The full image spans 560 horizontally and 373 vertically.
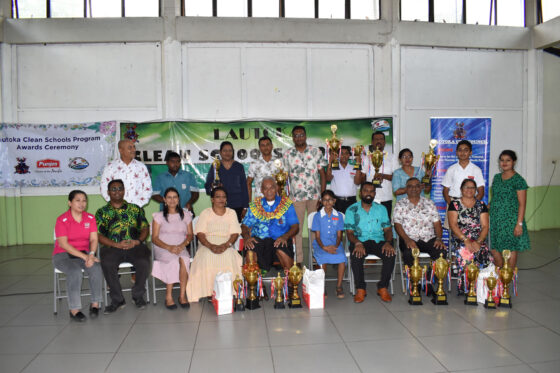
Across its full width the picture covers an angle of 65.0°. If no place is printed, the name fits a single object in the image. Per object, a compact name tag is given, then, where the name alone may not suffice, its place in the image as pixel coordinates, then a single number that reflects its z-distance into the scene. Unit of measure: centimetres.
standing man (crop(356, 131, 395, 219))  499
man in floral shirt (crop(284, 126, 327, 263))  481
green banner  644
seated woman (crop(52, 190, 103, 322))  356
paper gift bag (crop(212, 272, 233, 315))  357
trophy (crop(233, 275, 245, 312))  367
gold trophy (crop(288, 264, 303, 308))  367
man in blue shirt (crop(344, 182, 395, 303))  398
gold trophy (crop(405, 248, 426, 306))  372
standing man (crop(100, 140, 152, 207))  455
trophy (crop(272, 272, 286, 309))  371
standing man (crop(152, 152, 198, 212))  478
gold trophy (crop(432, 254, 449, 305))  370
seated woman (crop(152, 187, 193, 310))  388
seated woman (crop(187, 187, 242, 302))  386
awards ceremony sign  645
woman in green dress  417
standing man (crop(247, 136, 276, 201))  489
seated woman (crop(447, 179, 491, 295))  400
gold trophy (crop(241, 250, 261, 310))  366
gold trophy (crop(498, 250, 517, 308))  359
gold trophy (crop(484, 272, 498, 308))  357
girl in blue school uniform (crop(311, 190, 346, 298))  413
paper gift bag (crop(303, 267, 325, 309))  367
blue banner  705
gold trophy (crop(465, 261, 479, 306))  365
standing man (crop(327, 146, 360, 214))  498
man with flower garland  411
